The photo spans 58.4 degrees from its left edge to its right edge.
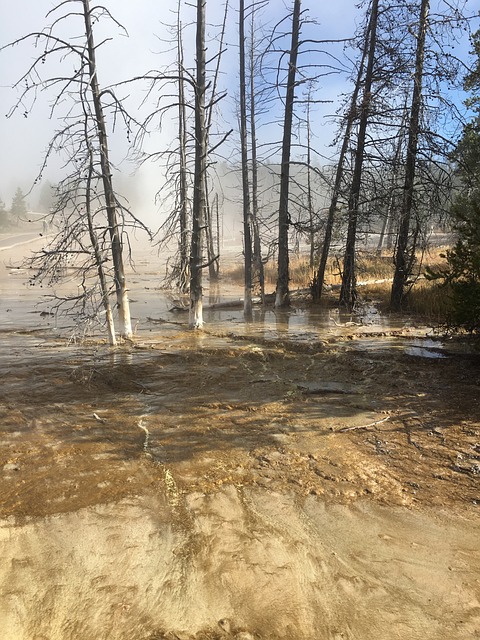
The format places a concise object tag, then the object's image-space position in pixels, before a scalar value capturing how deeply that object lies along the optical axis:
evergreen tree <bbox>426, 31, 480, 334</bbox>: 7.38
